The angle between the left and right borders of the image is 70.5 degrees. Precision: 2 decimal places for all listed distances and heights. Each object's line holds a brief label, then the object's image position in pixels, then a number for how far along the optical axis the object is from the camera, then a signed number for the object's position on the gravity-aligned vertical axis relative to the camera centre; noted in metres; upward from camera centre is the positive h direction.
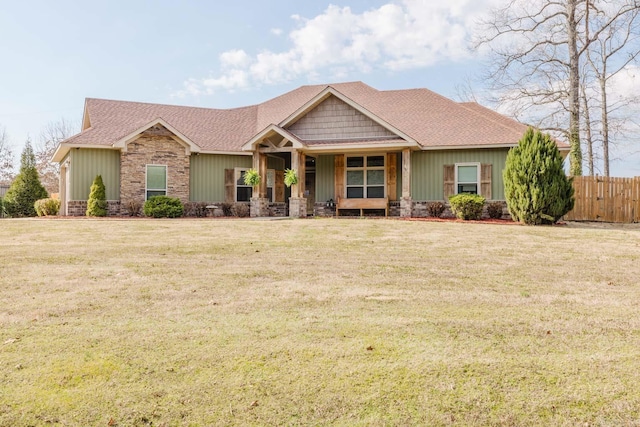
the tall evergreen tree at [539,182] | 14.82 +0.91
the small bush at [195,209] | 20.20 +0.06
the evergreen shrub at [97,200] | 18.55 +0.43
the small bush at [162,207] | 18.28 +0.13
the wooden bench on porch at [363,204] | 19.22 +0.26
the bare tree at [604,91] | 28.31 +8.02
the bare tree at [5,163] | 42.00 +4.42
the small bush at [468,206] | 17.02 +0.14
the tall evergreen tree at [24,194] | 23.34 +0.88
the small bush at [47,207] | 21.14 +0.17
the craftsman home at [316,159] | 18.86 +2.27
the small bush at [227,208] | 20.56 +0.10
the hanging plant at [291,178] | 18.09 +1.28
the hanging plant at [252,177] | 18.67 +1.37
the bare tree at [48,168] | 38.47 +3.72
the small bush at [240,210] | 20.34 +0.01
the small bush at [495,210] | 18.27 -0.01
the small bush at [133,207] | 19.20 +0.14
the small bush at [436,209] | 19.03 +0.03
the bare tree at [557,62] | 21.59 +7.61
